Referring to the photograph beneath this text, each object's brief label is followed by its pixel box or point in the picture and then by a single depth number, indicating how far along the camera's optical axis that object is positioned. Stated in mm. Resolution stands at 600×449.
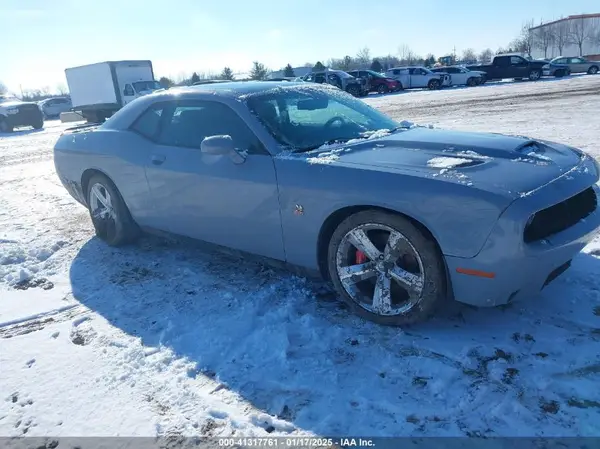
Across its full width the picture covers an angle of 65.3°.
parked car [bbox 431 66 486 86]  28375
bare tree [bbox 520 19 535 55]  73956
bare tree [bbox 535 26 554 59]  72562
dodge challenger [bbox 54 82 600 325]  2459
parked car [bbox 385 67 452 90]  28641
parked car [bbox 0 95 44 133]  20844
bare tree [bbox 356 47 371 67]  82681
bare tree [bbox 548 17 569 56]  71438
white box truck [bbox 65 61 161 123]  22338
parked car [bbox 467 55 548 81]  28609
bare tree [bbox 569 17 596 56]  70312
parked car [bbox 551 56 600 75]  30438
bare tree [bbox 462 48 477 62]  104562
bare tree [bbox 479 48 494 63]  103438
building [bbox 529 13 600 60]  70312
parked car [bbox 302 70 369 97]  25650
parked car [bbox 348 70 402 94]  27498
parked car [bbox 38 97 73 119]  33562
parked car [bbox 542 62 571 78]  28797
